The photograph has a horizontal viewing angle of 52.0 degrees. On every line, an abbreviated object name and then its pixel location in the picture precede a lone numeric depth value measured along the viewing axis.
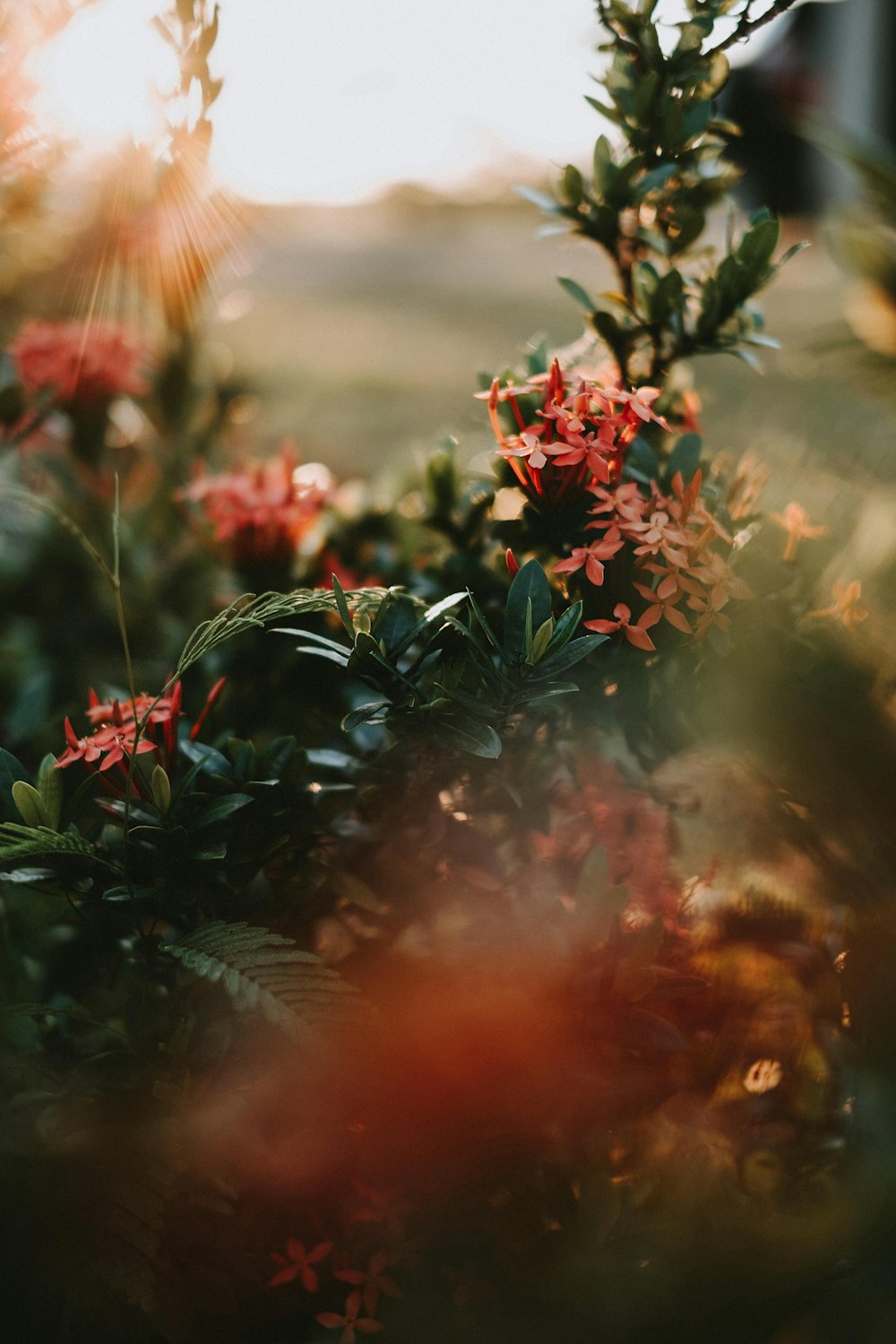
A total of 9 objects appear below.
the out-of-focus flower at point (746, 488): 0.86
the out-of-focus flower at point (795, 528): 0.80
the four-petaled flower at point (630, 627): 0.68
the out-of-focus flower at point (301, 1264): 0.73
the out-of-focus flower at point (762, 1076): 0.72
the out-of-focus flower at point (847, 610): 0.78
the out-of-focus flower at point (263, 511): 1.01
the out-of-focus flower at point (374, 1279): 0.74
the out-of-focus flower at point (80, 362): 1.25
